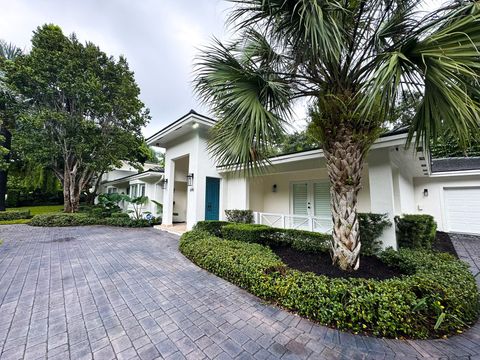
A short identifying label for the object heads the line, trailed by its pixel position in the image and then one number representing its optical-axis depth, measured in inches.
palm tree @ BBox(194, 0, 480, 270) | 117.3
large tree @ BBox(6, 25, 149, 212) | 452.8
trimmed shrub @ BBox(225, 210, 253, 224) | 356.2
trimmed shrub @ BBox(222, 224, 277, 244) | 266.8
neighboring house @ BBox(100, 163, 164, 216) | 566.6
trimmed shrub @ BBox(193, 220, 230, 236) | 328.2
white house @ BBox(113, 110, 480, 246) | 319.3
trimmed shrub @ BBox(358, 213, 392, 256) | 206.2
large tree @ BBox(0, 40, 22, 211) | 466.0
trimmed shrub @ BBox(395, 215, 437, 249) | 240.8
